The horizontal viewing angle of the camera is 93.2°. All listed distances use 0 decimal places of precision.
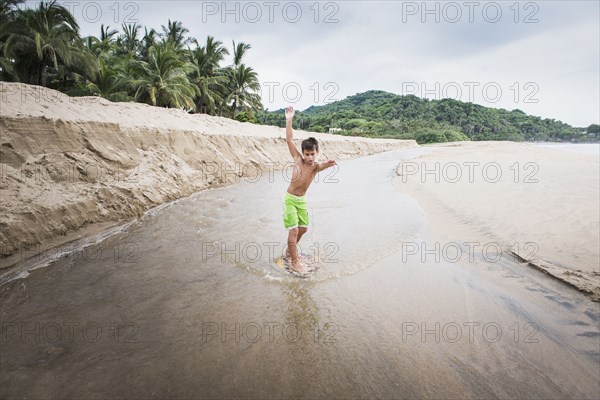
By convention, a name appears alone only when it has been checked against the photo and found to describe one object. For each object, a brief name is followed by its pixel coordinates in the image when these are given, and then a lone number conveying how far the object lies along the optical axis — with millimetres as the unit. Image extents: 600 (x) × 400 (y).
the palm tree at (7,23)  14562
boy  3070
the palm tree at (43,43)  14867
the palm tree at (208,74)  25234
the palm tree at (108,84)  17484
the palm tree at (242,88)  30125
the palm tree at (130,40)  30781
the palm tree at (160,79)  18562
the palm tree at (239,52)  31781
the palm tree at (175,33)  30036
